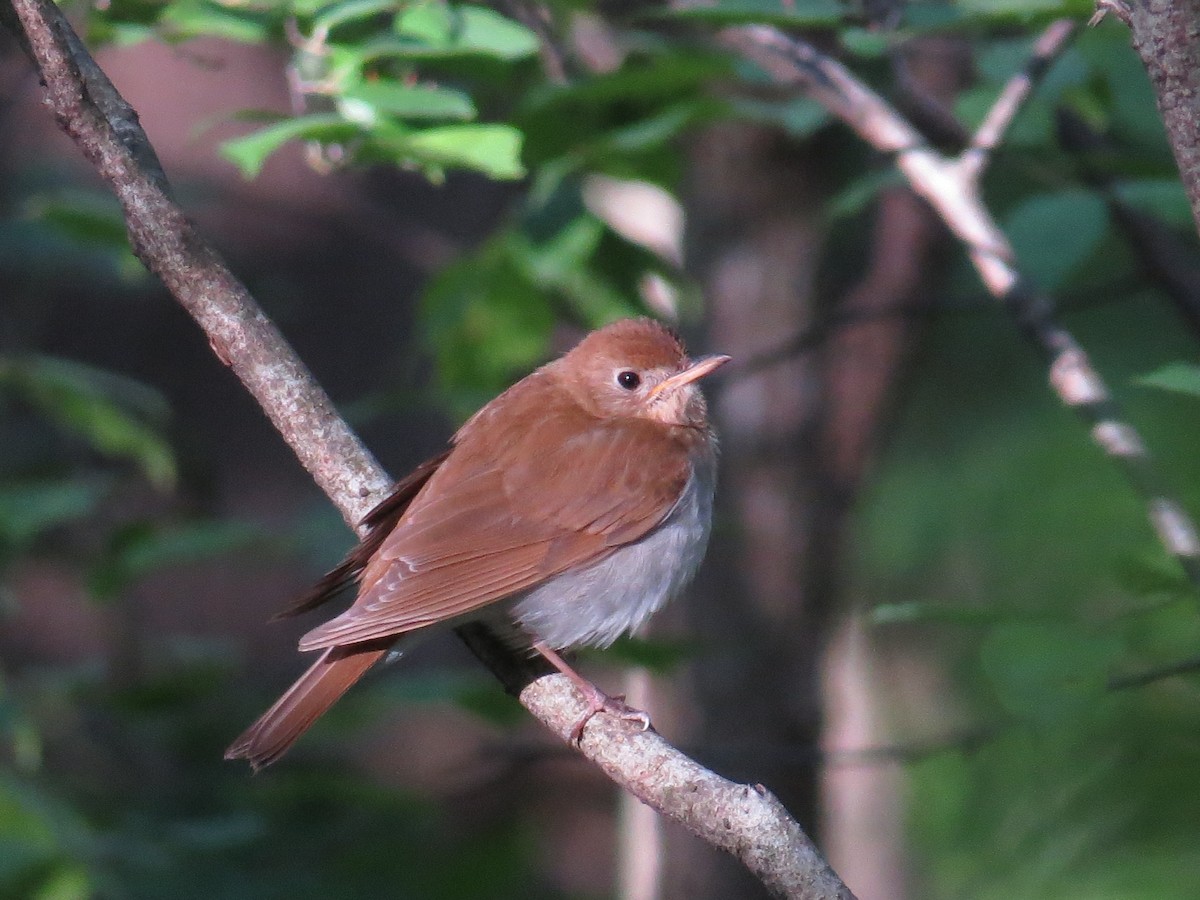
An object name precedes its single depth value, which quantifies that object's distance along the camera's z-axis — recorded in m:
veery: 6.35
